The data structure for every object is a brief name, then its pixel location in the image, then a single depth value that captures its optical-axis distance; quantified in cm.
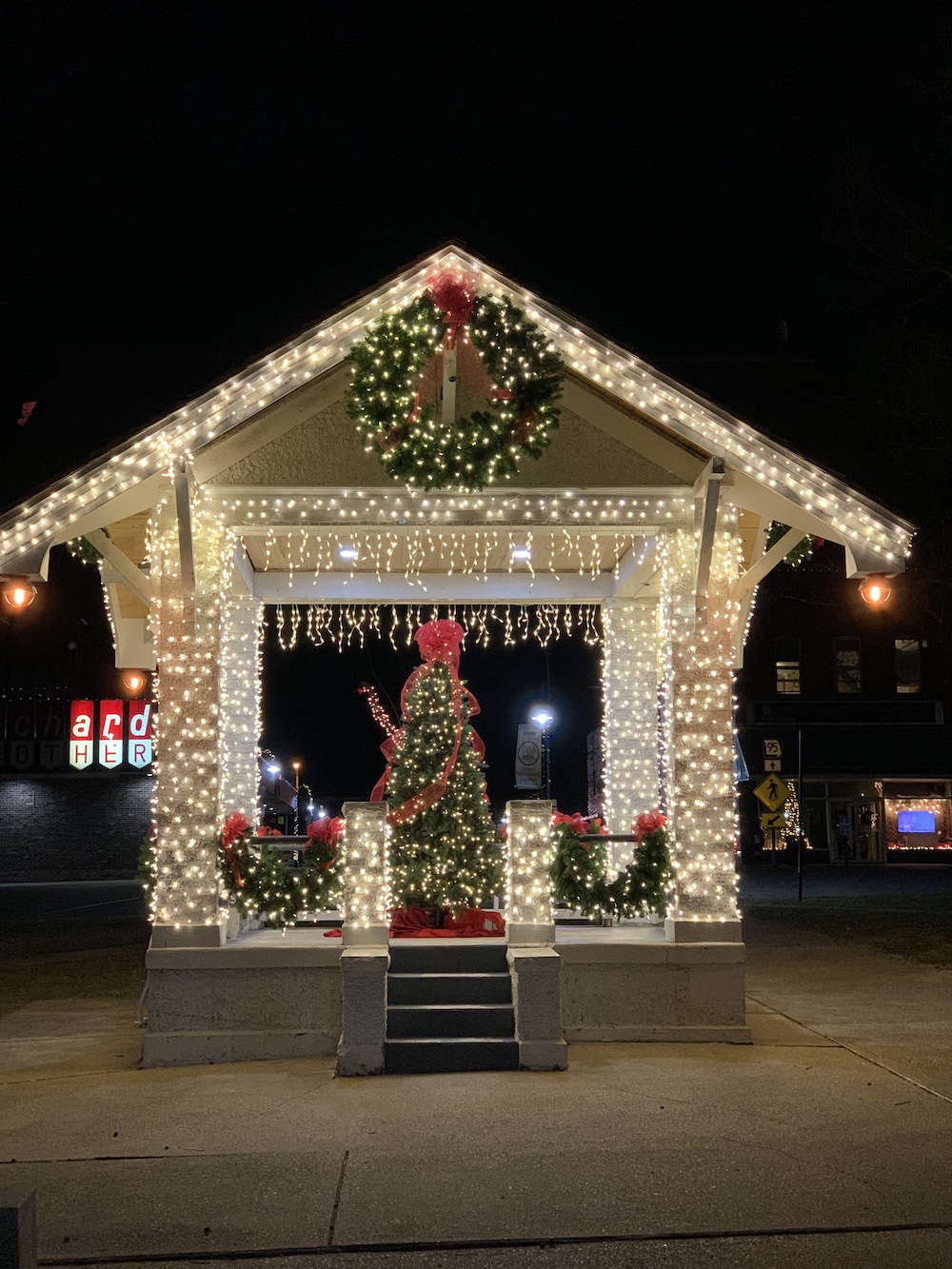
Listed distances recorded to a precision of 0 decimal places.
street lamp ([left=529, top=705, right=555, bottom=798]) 2205
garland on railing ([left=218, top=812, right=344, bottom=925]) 980
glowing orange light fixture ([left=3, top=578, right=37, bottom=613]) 902
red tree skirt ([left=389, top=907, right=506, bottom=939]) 1034
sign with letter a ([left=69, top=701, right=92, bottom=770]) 3759
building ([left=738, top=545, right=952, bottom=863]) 4397
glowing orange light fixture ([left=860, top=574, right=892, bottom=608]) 955
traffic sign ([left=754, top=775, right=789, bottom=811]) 2559
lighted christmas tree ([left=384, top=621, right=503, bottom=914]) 1056
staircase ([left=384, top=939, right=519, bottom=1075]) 866
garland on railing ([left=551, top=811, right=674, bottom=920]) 1002
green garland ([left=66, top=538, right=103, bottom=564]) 1050
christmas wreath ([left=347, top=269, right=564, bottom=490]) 936
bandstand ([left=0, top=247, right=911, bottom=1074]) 915
